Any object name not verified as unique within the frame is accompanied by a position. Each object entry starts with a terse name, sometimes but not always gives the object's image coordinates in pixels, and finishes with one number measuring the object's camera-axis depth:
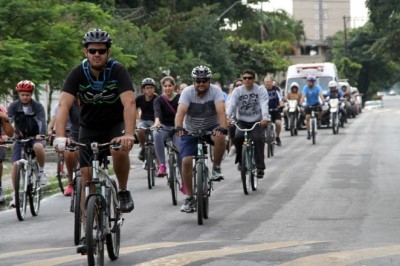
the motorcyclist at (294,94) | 34.53
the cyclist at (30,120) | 14.75
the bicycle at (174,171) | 15.23
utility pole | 110.03
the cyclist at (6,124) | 13.76
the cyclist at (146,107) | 18.72
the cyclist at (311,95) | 30.58
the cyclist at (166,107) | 17.17
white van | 43.00
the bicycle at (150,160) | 18.22
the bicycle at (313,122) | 30.51
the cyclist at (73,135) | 13.87
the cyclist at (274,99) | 26.78
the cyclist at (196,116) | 13.46
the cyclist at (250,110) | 17.06
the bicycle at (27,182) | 14.05
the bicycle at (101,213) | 8.70
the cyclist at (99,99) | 9.47
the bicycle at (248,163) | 16.39
